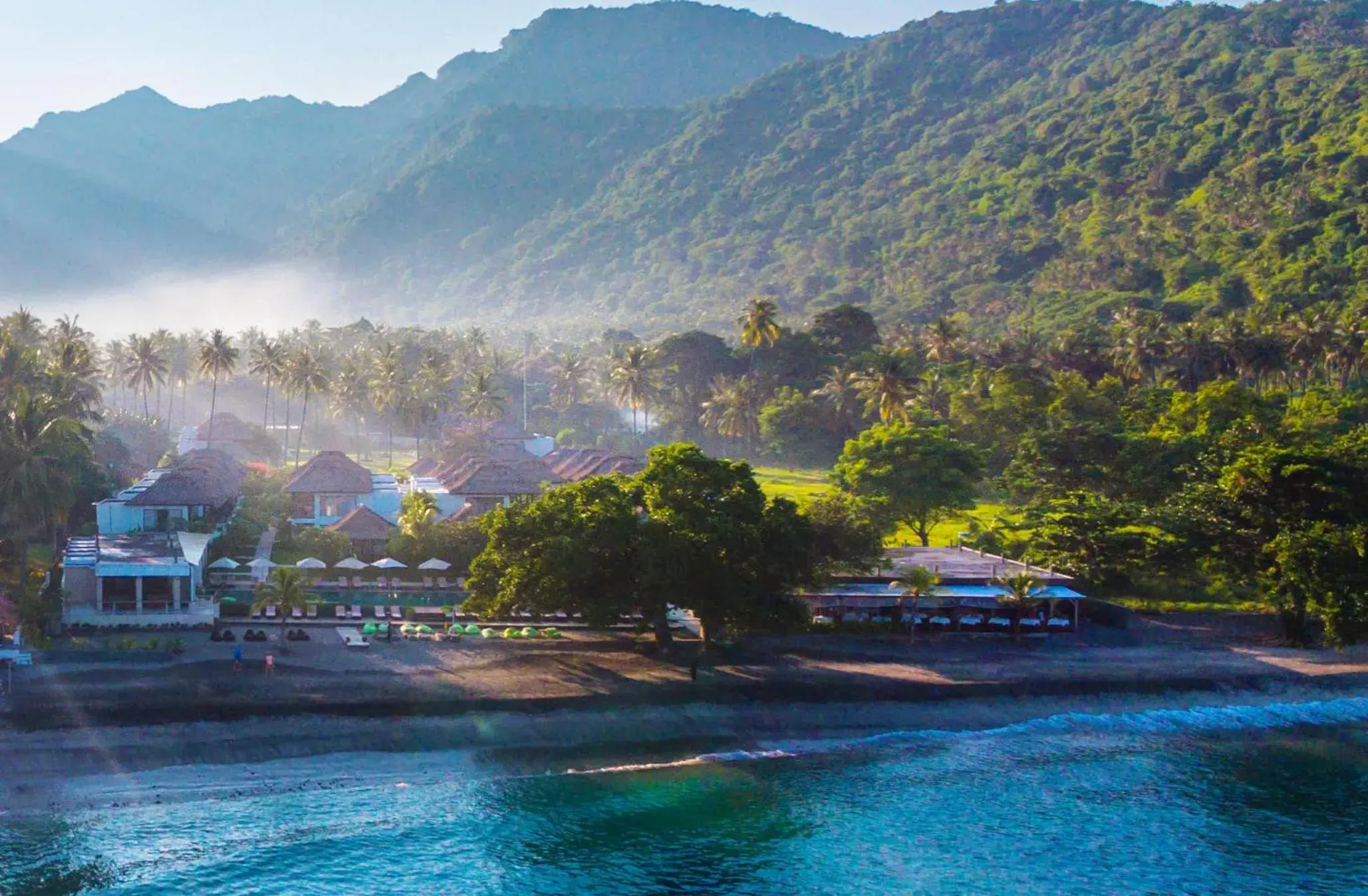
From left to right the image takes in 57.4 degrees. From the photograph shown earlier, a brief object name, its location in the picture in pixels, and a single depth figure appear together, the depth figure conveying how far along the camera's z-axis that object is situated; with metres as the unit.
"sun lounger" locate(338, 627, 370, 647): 43.53
